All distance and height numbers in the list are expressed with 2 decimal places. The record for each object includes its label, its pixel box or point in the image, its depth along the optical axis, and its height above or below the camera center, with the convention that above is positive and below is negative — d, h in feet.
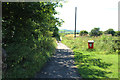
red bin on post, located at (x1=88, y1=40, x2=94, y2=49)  40.33 -1.23
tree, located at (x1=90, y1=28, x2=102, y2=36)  104.73 +7.85
